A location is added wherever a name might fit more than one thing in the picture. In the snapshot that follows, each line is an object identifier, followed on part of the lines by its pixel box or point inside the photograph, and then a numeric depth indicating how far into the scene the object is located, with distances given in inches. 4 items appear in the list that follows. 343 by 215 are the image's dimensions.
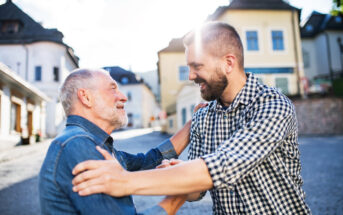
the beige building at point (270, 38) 761.6
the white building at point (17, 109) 518.3
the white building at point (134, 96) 1830.7
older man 49.2
